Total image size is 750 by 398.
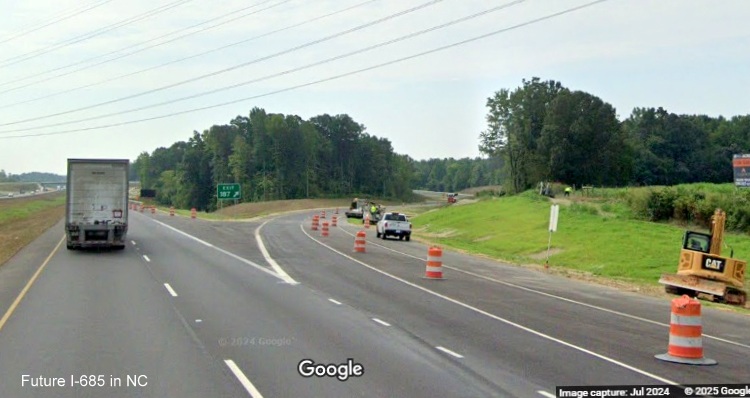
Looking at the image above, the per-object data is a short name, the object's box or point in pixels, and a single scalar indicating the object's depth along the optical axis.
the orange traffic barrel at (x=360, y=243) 39.06
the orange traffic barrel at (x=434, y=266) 27.34
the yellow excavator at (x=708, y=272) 24.80
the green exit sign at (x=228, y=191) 83.94
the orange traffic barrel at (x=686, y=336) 13.37
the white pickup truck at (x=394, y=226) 51.72
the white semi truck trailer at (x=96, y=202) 35.34
